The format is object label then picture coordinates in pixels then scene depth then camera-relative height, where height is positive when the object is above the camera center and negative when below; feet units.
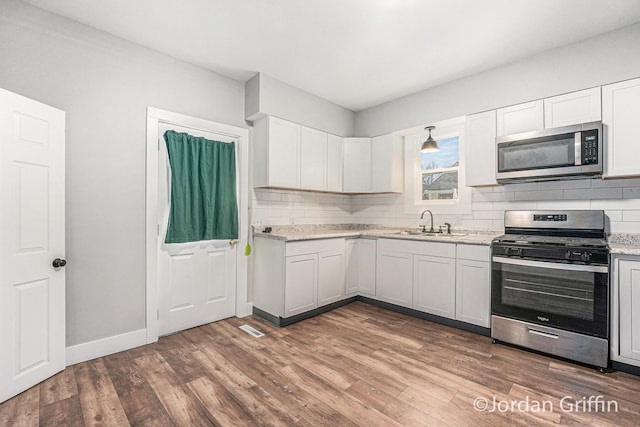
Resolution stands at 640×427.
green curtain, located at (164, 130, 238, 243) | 9.54 +0.80
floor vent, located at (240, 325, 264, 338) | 9.57 -4.07
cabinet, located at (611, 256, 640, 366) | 7.07 -2.42
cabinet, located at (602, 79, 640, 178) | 7.88 +2.37
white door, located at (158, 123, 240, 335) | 9.53 -2.27
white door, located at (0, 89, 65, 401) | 6.22 -0.72
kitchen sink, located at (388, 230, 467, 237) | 11.75 -0.91
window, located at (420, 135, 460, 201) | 12.71 +1.85
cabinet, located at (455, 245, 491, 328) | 9.39 -2.42
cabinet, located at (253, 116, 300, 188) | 11.23 +2.36
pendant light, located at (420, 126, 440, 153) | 12.05 +2.75
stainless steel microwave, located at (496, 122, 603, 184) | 8.25 +1.79
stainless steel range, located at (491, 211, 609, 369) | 7.45 -2.10
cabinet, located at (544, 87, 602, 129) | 8.47 +3.16
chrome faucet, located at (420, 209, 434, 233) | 12.66 -0.63
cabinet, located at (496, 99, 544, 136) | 9.40 +3.16
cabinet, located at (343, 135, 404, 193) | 13.65 +2.30
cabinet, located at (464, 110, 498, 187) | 10.27 +2.29
